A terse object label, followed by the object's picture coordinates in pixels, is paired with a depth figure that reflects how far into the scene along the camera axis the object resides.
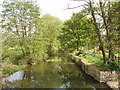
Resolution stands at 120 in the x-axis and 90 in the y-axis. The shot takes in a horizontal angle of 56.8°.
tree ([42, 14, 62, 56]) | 28.07
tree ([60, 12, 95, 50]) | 22.92
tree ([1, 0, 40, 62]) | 17.34
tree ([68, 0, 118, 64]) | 10.55
